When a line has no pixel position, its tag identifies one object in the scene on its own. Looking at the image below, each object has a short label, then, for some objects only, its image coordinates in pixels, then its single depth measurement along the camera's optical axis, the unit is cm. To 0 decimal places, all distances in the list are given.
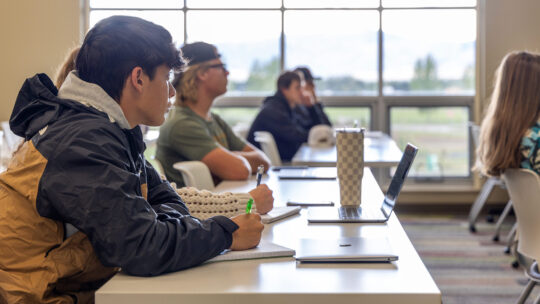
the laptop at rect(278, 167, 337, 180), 305
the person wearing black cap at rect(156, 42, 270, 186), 307
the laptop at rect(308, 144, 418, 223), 197
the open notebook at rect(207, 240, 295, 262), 153
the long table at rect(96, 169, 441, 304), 127
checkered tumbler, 219
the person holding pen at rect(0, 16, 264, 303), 137
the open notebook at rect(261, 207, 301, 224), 199
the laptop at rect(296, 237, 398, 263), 149
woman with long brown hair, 292
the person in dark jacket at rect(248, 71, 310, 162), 533
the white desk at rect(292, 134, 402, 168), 402
